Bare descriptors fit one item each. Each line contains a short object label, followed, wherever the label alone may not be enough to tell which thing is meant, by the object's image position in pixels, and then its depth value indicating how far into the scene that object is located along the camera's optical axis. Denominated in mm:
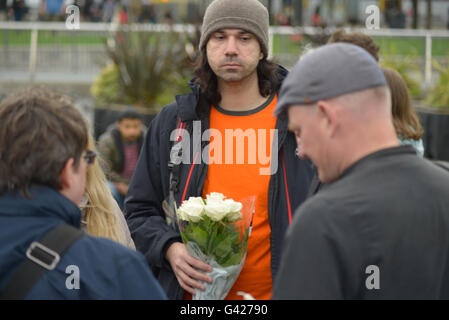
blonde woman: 3193
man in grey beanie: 3385
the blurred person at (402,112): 4172
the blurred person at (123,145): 8492
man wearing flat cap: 1911
